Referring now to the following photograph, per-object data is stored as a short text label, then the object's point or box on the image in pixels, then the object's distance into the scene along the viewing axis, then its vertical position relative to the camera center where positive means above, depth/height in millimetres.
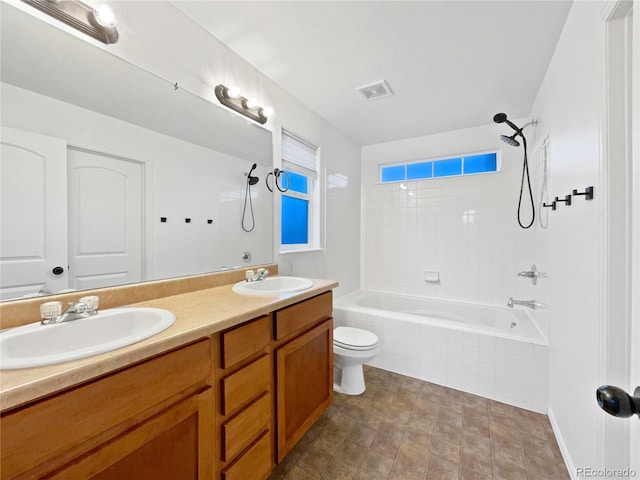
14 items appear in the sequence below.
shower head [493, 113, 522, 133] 2069 +963
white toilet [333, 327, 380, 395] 1985 -905
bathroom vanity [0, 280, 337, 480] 594 -500
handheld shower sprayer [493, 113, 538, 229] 2083 +712
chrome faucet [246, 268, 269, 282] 1742 -249
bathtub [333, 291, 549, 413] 1910 -917
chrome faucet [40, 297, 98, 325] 904 -263
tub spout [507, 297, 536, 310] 2223 -553
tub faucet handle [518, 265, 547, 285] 2107 -296
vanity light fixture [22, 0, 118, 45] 1043 +940
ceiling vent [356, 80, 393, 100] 2137 +1270
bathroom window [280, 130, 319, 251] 2322 +416
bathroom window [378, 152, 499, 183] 2969 +875
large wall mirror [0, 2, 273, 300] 960 +317
